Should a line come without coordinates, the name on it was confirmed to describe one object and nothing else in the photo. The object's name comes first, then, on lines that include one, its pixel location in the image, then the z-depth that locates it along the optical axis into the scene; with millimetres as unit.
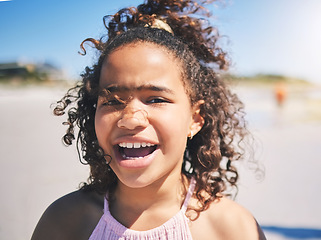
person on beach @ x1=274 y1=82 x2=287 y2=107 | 8483
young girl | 355
